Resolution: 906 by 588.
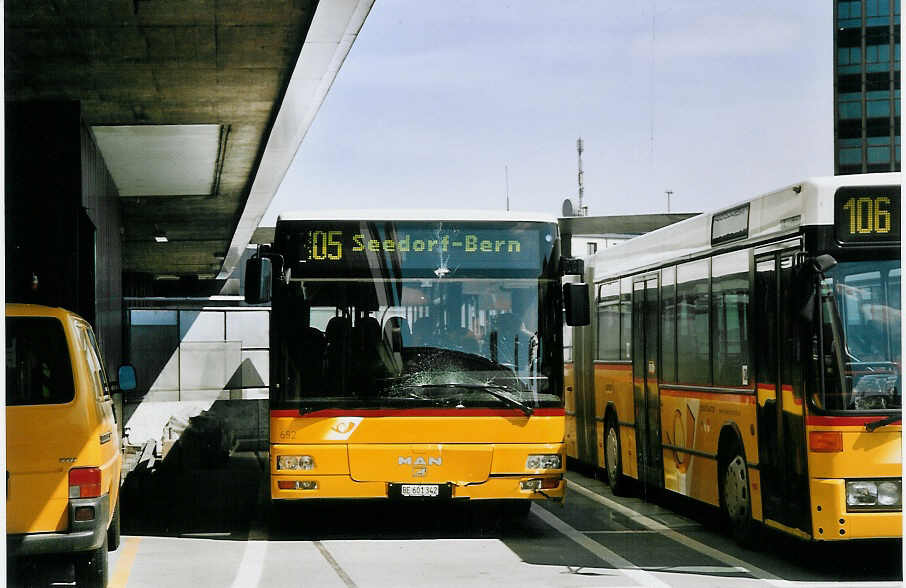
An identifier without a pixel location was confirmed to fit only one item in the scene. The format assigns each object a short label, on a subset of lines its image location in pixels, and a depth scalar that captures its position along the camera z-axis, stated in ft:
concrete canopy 41.60
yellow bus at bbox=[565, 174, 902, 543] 31.63
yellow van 26.58
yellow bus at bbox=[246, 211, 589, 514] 39.65
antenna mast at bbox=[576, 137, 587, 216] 182.82
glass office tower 266.16
